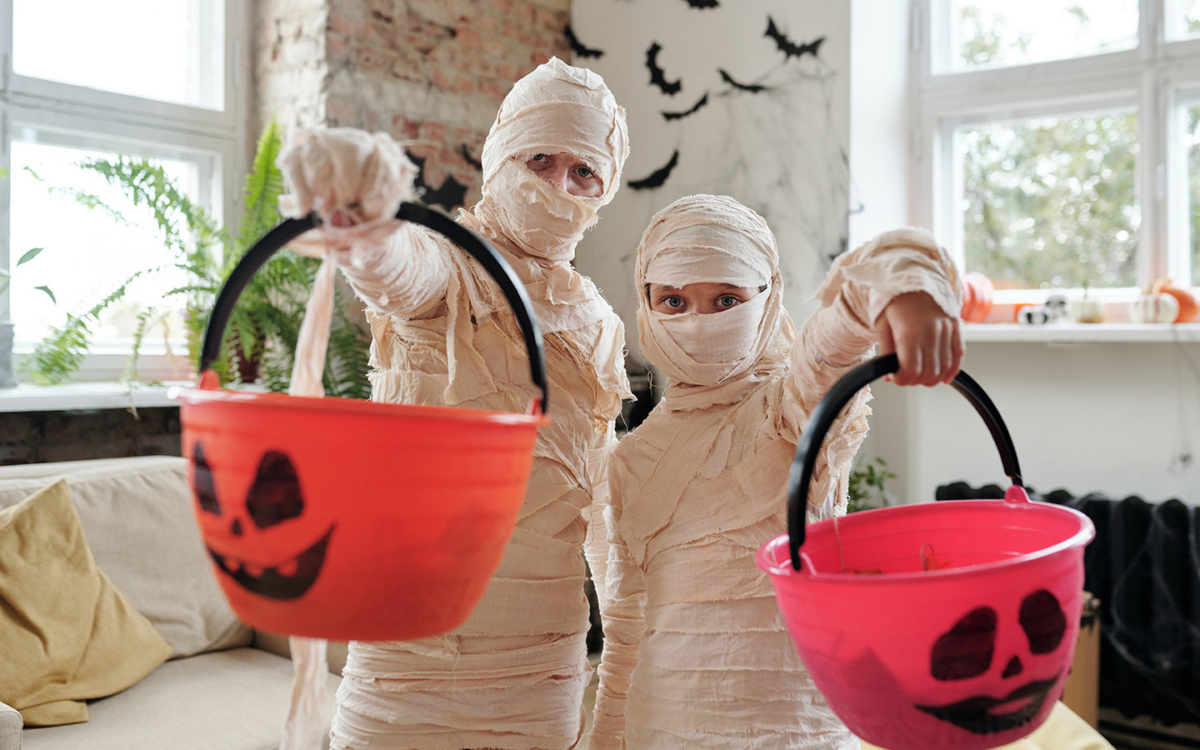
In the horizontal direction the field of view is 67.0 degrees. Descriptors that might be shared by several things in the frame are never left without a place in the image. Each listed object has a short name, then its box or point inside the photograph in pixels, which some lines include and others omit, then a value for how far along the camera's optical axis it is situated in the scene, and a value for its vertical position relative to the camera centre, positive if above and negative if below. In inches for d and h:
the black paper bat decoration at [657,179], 144.5 +32.3
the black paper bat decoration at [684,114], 140.6 +42.1
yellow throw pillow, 73.4 -21.2
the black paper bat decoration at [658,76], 144.0 +48.7
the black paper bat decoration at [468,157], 141.5 +34.6
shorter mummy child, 39.3 -5.3
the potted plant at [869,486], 121.3 -14.5
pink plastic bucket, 24.5 -7.1
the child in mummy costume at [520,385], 40.0 -0.3
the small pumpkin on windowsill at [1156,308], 109.0 +8.7
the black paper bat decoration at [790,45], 128.2 +47.8
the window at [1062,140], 115.5 +32.7
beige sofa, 75.2 -25.8
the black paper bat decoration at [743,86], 134.6 +43.8
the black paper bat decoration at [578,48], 155.4 +57.4
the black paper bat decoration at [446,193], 134.6 +28.3
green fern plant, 104.0 +10.3
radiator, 102.7 -25.7
